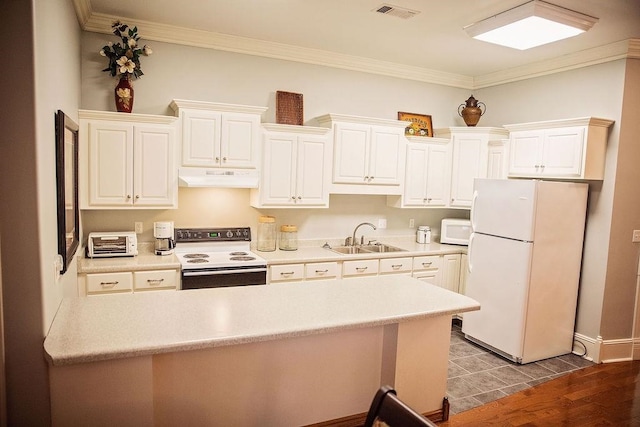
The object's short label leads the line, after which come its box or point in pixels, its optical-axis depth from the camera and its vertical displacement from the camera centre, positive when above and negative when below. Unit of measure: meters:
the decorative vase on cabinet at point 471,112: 4.87 +0.77
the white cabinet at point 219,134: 3.60 +0.31
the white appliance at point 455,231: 4.89 -0.59
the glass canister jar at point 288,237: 4.28 -0.64
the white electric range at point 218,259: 3.47 -0.75
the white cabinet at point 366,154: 4.23 +0.23
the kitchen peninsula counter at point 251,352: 1.79 -0.90
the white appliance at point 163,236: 3.70 -0.59
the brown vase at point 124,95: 3.54 +0.59
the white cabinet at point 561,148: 3.77 +0.33
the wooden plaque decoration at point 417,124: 4.88 +0.62
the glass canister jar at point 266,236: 4.24 -0.63
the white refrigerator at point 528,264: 3.76 -0.74
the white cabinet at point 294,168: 3.95 +0.05
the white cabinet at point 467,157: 4.71 +0.26
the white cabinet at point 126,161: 3.34 +0.05
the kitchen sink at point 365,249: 4.61 -0.79
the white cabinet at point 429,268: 4.50 -0.95
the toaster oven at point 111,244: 3.46 -0.64
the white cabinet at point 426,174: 4.66 +0.05
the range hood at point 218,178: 3.57 -0.06
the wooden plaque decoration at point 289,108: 4.23 +0.64
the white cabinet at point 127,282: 3.20 -0.88
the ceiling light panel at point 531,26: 2.96 +1.15
